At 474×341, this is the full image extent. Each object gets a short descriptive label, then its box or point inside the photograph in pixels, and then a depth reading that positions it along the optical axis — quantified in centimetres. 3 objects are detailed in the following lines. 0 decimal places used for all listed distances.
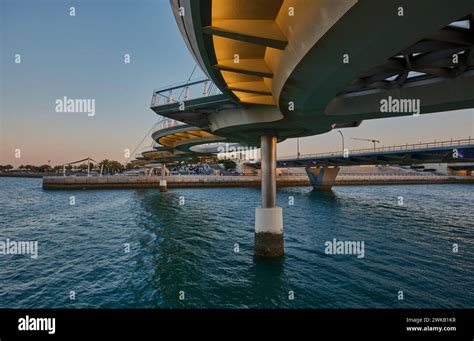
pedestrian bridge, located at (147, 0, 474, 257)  486
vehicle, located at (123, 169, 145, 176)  12326
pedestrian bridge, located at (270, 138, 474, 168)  3733
